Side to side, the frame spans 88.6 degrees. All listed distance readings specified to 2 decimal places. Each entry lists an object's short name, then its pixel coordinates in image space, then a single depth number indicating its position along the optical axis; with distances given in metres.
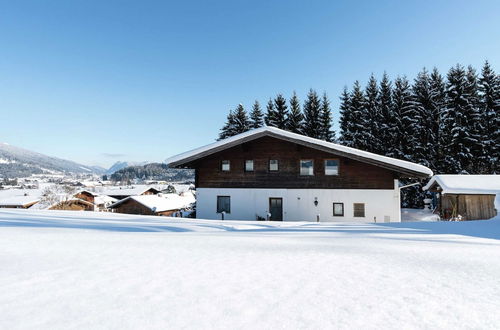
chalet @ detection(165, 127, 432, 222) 15.45
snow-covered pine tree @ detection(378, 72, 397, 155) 30.34
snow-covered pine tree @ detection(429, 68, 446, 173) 28.33
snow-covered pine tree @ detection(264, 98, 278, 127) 35.35
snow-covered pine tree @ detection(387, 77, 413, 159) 29.52
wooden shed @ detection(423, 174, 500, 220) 16.34
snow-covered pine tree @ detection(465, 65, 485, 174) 27.22
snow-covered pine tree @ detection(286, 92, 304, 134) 34.25
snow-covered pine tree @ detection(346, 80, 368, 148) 31.33
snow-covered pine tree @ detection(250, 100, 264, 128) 36.00
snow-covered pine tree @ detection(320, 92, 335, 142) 33.53
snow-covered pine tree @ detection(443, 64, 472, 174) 27.53
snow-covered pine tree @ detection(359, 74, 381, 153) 30.67
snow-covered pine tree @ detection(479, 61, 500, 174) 26.77
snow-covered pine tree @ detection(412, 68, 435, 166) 28.52
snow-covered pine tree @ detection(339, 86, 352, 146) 32.18
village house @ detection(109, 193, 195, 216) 38.39
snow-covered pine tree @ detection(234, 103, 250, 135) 34.75
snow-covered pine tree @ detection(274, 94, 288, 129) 35.50
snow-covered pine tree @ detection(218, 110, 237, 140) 34.91
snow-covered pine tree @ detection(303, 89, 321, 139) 33.69
